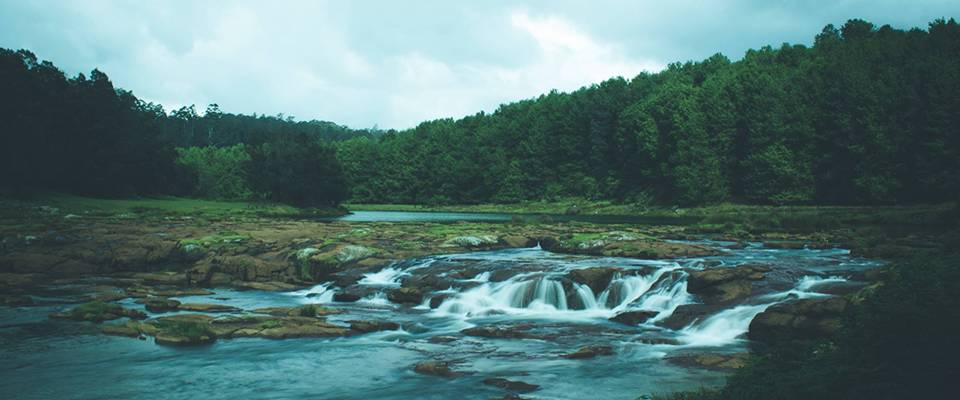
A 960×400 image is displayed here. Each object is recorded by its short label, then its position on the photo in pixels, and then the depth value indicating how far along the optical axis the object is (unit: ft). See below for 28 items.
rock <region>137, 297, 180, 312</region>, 69.92
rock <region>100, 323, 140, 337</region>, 57.77
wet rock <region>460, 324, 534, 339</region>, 58.65
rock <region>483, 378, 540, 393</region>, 41.45
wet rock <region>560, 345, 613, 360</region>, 50.29
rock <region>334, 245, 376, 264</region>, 101.81
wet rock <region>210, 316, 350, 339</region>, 58.70
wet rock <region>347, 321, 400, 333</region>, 61.41
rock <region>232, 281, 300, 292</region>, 90.58
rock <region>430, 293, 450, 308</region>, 75.25
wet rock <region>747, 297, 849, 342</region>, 51.45
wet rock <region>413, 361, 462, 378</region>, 45.63
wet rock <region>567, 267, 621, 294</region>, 74.74
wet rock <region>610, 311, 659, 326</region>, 64.13
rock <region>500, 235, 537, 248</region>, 120.57
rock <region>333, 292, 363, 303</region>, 81.15
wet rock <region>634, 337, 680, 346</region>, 54.70
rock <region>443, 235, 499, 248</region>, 117.29
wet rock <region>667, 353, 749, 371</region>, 45.40
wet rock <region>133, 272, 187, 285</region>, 93.26
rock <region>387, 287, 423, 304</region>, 78.33
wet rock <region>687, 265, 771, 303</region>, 65.98
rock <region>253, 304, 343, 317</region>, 67.46
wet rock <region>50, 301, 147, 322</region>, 64.39
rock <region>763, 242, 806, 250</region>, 106.64
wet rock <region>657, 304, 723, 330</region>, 61.16
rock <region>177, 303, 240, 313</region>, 71.26
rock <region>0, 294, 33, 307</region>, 71.72
